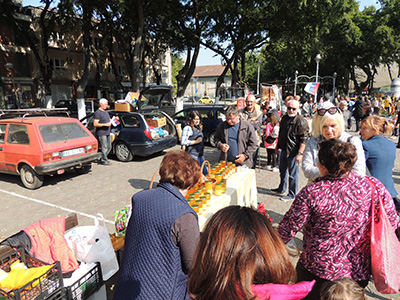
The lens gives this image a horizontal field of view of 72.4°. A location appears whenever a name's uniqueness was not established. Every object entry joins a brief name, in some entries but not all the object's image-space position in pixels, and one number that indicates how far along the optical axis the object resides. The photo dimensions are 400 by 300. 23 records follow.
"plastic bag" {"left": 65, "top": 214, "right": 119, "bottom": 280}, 2.64
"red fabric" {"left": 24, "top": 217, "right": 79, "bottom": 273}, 2.57
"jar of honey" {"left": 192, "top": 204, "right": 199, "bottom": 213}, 2.95
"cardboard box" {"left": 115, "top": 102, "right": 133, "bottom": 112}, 9.09
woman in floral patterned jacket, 1.85
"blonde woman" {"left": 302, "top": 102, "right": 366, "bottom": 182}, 3.18
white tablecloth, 3.14
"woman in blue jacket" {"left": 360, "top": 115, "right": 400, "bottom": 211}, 3.20
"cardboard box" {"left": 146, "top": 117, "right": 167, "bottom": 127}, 9.23
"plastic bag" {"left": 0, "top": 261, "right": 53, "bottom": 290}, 2.16
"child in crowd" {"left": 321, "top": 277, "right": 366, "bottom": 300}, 1.34
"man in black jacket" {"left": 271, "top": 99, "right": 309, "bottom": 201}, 5.05
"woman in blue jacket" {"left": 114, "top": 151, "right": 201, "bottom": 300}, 1.66
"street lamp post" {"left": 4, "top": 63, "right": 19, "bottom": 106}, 23.51
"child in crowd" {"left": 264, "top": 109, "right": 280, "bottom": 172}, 7.64
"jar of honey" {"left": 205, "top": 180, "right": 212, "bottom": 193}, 3.57
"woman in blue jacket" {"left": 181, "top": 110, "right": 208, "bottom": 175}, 5.60
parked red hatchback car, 6.18
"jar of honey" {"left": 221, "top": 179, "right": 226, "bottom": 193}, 3.64
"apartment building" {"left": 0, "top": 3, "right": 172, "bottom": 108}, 24.94
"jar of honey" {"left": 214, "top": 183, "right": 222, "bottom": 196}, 3.57
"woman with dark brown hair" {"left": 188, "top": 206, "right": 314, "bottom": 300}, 1.06
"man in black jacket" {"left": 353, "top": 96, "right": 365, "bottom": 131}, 14.05
